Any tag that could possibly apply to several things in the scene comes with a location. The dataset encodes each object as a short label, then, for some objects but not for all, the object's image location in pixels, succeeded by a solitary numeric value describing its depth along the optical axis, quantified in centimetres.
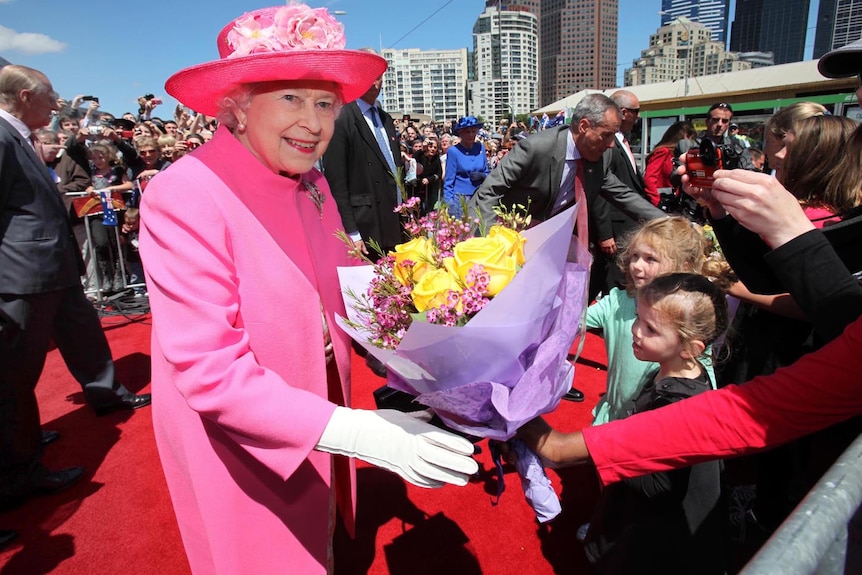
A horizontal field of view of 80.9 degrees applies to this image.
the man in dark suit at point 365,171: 386
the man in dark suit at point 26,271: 260
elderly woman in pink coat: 111
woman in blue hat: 748
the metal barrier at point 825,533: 48
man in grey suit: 332
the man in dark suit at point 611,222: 407
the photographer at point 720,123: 524
